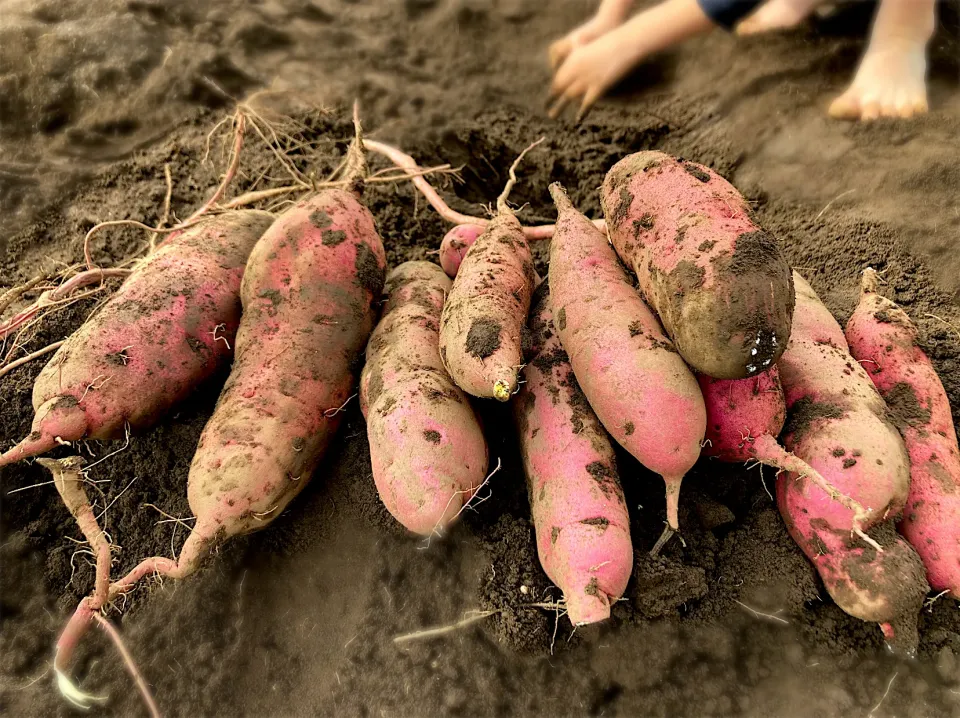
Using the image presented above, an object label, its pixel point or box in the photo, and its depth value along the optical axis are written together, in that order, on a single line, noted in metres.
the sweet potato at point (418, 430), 0.32
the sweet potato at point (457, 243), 0.41
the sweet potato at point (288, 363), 0.34
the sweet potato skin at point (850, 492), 0.30
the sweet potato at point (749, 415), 0.32
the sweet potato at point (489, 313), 0.32
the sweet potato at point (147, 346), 0.35
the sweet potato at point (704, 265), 0.29
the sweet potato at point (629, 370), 0.31
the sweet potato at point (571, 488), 0.30
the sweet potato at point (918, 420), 0.31
